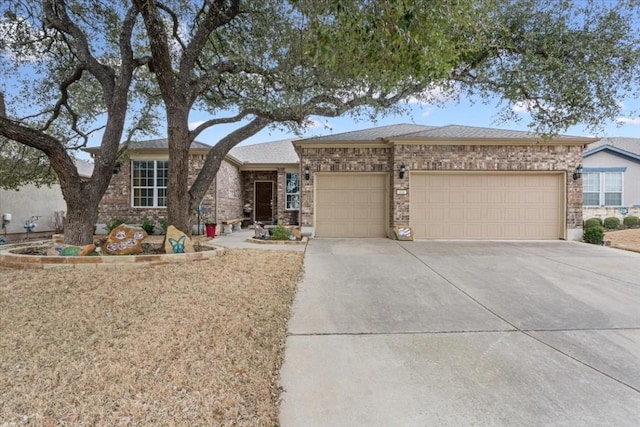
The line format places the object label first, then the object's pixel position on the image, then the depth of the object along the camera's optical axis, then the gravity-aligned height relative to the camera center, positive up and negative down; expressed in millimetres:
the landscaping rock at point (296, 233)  10395 -688
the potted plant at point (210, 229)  11660 -632
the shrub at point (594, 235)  10133 -723
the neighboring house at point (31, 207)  13570 +147
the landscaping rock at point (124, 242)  6754 -631
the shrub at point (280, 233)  10289 -684
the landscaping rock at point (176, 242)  7029 -663
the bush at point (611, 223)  14766 -518
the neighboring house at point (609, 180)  16234 +1512
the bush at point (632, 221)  14766 -434
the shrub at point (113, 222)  11945 -416
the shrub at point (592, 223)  13080 -464
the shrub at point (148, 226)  11992 -545
